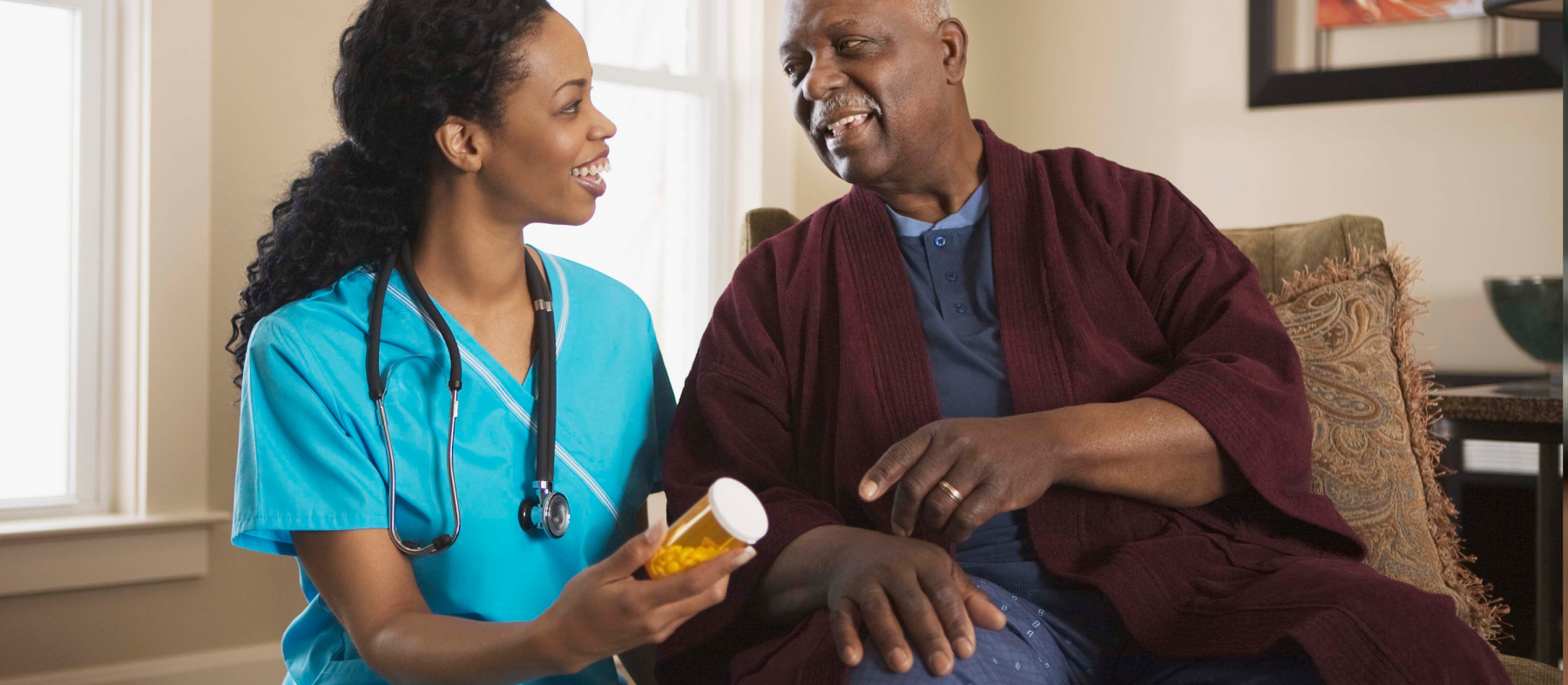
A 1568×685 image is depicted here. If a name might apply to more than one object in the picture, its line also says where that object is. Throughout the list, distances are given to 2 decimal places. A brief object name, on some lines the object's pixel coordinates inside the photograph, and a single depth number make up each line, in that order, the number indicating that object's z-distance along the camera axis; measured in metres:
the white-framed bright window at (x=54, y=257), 2.24
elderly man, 1.05
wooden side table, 1.93
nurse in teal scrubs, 1.19
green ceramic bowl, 2.19
